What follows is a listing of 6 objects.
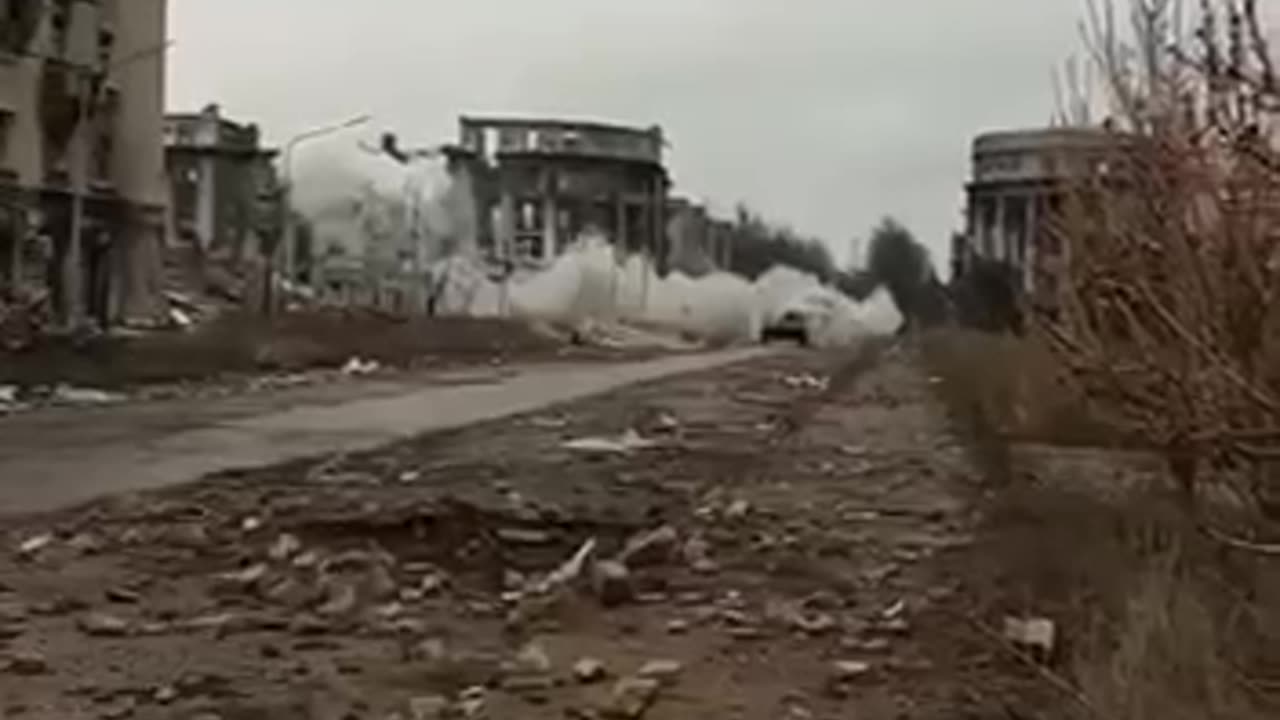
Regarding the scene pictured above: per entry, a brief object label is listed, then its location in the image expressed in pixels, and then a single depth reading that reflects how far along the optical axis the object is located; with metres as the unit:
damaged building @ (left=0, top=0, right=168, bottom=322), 60.78
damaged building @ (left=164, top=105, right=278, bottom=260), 105.12
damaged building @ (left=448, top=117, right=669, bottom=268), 131.50
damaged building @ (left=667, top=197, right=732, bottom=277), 150.88
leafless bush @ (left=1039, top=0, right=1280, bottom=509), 7.40
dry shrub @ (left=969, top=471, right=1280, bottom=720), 7.71
